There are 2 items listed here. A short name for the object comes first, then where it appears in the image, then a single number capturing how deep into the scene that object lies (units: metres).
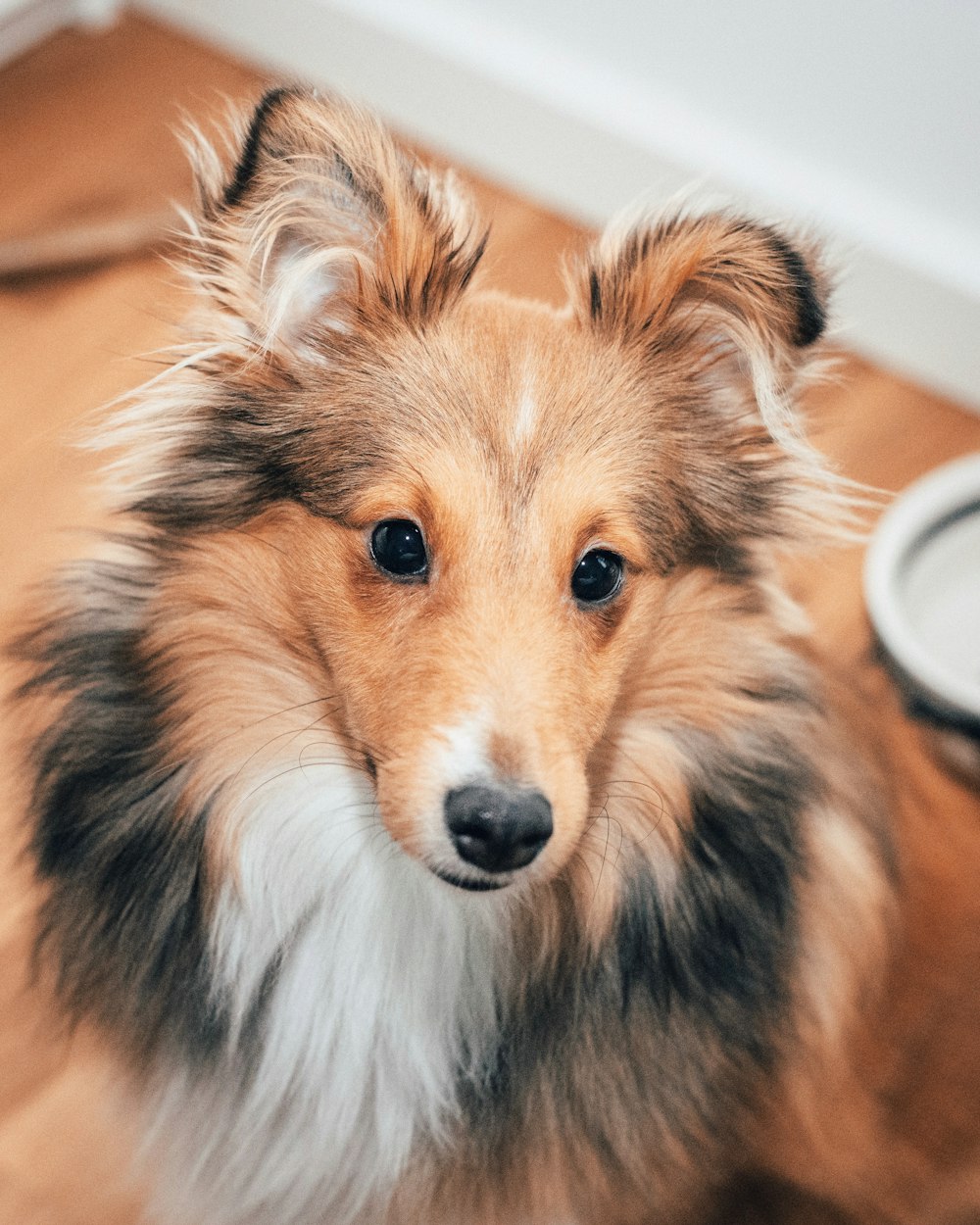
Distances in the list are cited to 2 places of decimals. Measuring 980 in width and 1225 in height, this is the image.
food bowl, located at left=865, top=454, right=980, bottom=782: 0.70
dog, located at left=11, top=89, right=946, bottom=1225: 0.50
